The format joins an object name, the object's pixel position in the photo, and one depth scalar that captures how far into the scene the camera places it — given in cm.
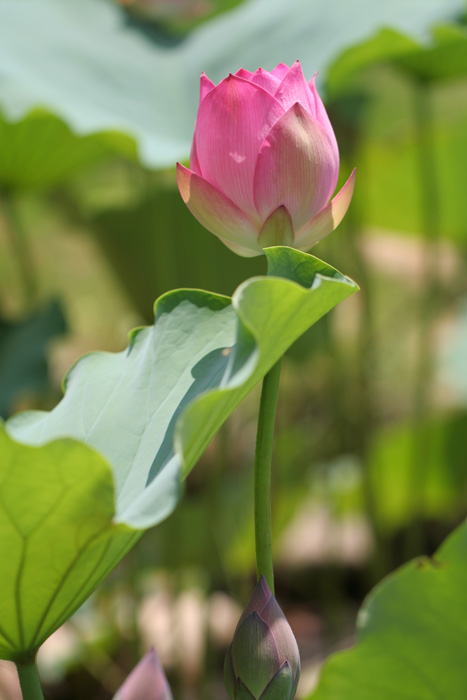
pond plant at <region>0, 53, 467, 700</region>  158
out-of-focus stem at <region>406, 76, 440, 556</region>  465
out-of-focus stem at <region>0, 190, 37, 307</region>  386
